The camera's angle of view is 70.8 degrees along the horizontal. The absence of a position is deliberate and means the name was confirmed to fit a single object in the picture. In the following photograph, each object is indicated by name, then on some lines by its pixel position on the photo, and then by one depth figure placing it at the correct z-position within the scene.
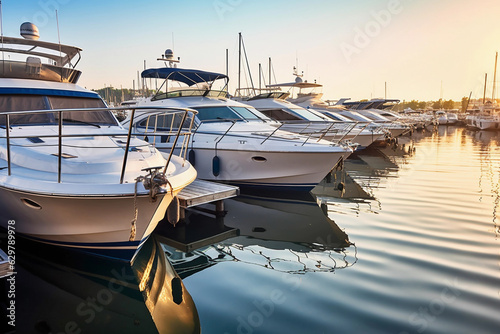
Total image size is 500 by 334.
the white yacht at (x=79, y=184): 3.75
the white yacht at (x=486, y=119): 29.47
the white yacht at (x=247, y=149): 7.88
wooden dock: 5.46
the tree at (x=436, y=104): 85.94
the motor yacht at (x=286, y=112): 12.66
